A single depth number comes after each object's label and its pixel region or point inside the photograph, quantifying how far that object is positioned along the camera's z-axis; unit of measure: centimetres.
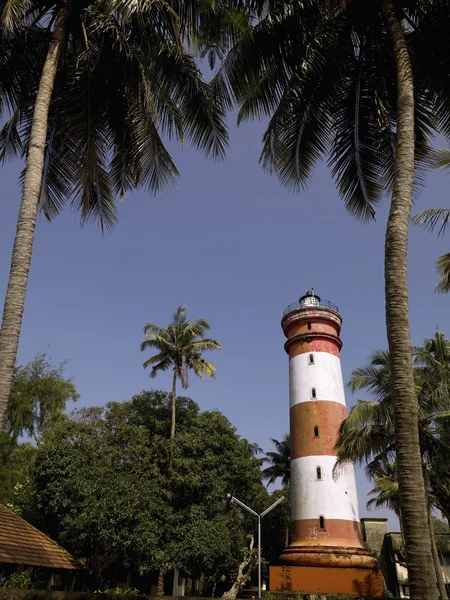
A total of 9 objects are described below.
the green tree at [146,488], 2386
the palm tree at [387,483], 2583
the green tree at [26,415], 2854
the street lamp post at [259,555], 2348
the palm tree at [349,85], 945
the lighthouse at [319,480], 2408
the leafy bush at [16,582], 1413
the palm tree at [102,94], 949
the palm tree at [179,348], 3275
